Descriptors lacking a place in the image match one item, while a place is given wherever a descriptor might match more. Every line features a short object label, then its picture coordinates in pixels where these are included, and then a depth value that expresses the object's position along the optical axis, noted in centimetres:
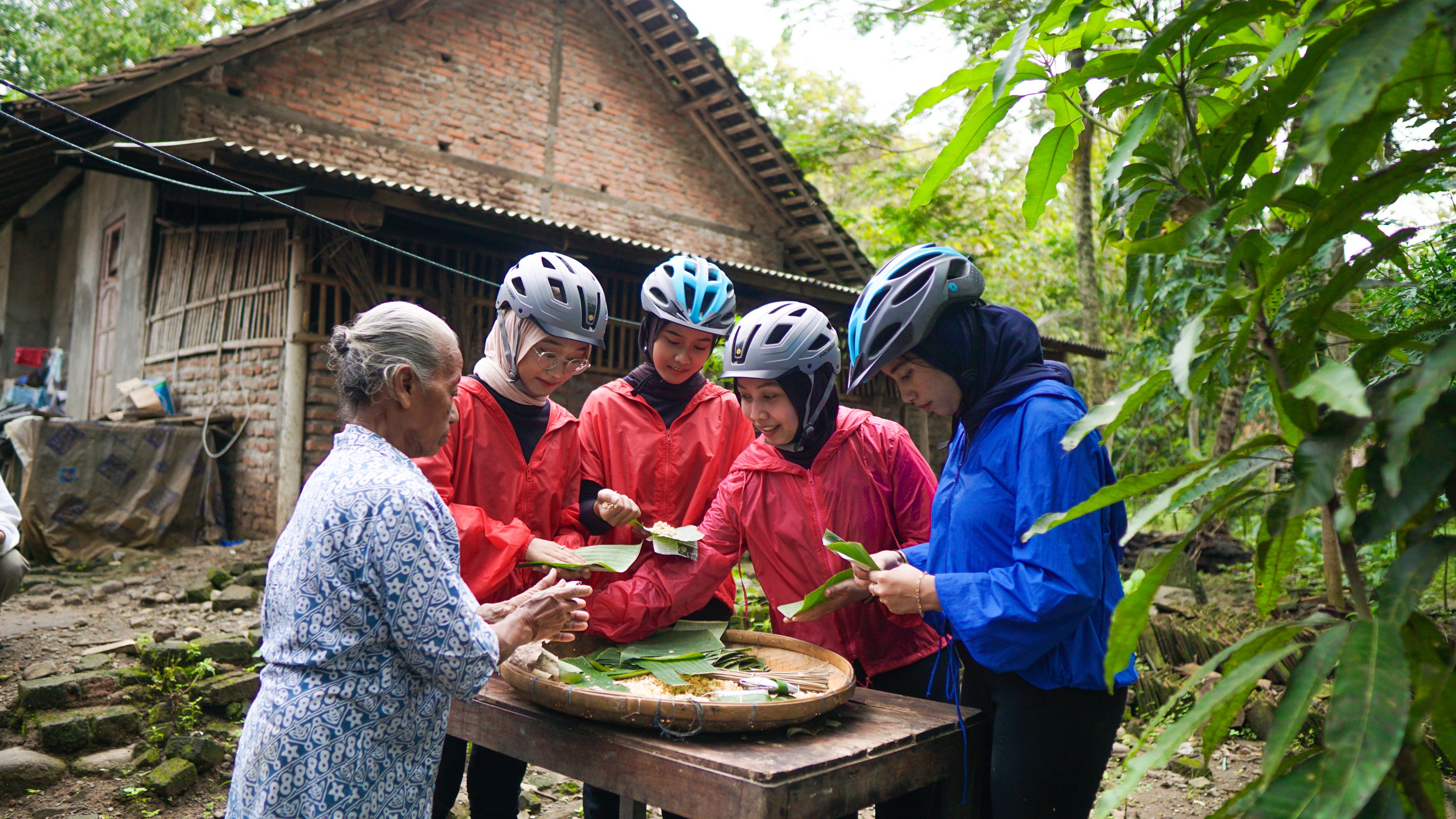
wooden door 1137
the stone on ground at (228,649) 549
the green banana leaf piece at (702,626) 270
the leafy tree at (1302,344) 101
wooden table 174
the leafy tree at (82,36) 1560
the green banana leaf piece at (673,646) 253
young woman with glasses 287
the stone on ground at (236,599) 681
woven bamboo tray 192
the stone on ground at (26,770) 420
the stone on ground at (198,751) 450
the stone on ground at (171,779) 425
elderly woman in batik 175
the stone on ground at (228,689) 507
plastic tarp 804
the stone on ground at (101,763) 441
